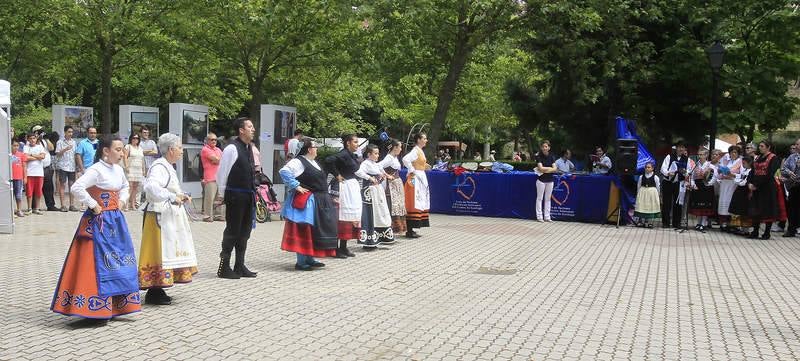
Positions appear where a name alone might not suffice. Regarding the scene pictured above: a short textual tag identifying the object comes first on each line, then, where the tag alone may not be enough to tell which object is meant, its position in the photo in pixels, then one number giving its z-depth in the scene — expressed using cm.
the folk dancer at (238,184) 795
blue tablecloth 1605
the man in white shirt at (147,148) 1588
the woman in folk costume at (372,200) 1069
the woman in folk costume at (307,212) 886
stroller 1459
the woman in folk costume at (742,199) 1387
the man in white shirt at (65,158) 1539
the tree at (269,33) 1850
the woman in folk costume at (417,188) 1238
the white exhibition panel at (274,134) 1700
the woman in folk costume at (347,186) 988
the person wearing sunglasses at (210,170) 1455
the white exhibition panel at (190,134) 1738
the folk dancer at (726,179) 1417
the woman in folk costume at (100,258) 589
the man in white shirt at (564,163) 1847
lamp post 1546
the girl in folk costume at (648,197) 1515
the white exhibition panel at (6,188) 1174
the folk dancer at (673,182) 1500
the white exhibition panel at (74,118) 1880
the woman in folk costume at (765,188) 1347
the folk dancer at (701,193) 1465
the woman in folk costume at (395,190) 1163
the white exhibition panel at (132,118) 1842
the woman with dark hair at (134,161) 1485
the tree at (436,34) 1722
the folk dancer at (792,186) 1386
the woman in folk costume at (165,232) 666
